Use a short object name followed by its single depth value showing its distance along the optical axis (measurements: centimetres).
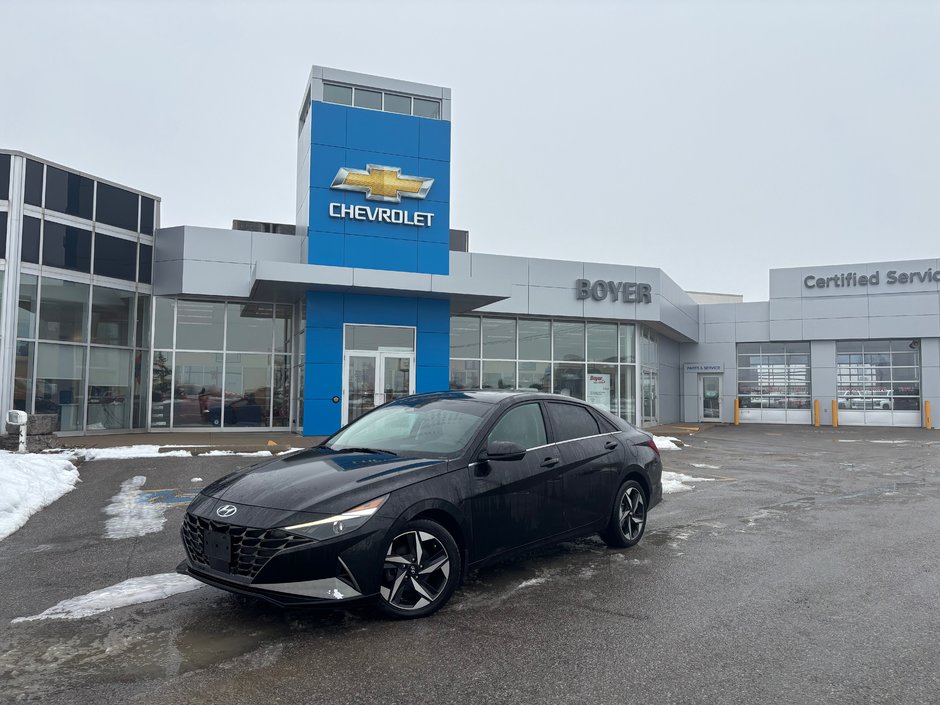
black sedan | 416
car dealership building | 1712
